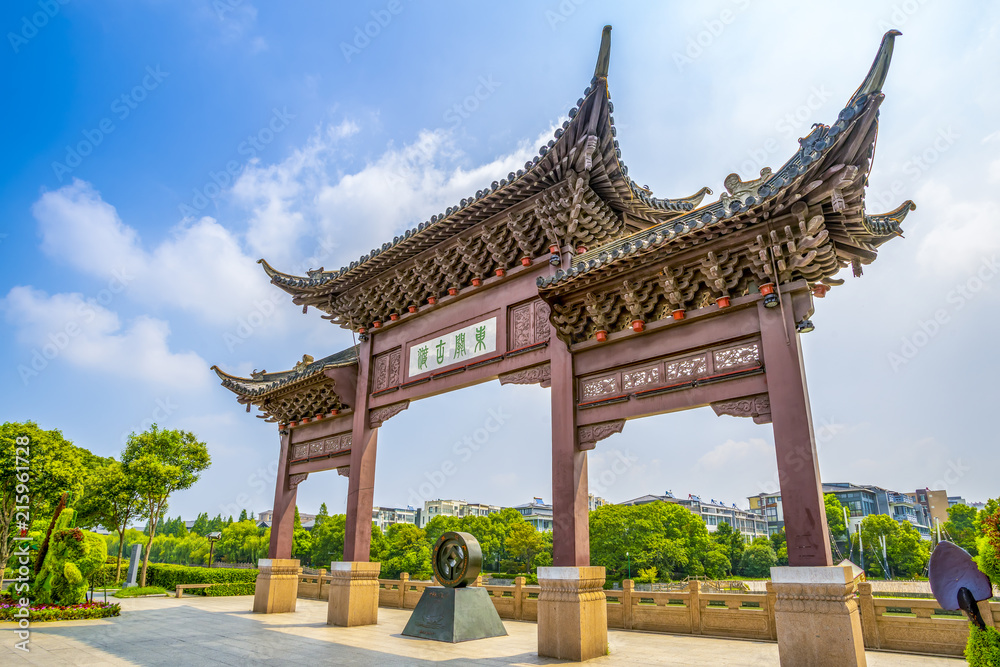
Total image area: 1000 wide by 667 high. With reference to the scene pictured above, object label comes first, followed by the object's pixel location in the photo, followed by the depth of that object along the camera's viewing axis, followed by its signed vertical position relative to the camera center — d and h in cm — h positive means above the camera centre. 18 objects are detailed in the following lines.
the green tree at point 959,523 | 3207 -2
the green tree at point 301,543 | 4572 -211
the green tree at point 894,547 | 3566 -157
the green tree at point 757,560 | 4206 -282
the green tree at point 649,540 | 3906 -138
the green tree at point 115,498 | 2150 +62
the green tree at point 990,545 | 388 -15
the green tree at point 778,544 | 4144 -171
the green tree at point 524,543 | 4181 -177
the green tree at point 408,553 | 4256 -270
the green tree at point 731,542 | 4197 -157
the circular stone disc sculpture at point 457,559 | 952 -70
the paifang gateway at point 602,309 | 614 +301
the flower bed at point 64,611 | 1063 -187
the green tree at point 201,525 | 6594 -117
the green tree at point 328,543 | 4597 -209
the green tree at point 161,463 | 2212 +206
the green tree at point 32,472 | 1573 +116
